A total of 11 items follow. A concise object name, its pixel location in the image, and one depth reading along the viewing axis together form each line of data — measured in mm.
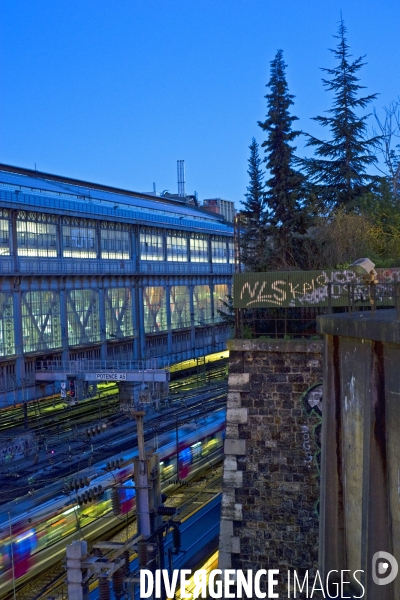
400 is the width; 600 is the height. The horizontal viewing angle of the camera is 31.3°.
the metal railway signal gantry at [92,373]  36219
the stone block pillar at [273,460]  17031
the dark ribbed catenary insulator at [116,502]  16234
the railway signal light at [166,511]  15752
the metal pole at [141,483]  15734
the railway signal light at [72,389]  36531
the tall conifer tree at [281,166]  27641
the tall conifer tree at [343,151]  32844
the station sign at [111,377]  36191
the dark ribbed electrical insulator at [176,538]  16680
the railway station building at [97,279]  36094
